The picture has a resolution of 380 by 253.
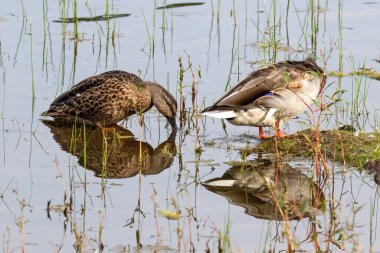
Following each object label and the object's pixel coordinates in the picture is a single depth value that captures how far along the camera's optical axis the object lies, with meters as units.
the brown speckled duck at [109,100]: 20.37
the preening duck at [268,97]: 18.48
